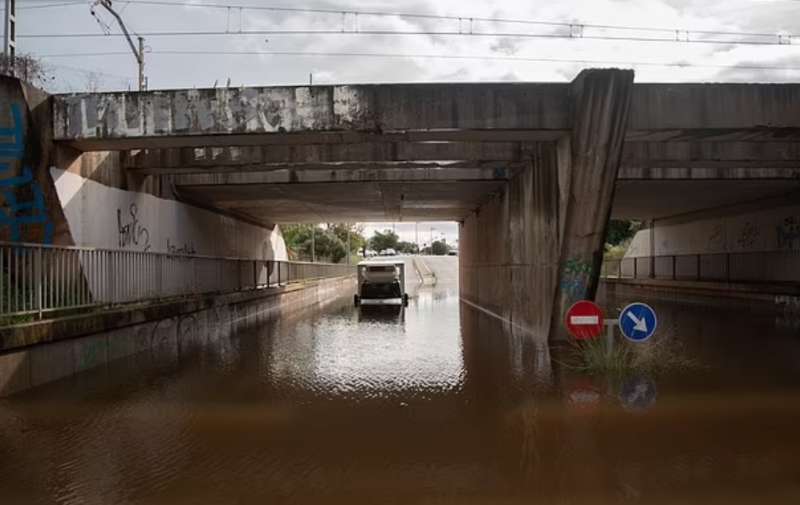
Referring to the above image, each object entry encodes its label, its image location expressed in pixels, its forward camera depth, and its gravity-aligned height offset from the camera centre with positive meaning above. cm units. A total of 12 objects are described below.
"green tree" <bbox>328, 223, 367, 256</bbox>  8894 +286
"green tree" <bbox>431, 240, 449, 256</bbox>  15400 +133
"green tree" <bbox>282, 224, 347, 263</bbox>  7703 +150
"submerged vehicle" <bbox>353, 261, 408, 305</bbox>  3144 -129
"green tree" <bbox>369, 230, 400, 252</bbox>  13750 +275
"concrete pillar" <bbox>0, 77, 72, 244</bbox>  1188 +166
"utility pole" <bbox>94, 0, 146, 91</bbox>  3116 +1021
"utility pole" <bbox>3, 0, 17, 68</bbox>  1808 +616
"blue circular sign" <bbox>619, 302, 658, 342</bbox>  995 -107
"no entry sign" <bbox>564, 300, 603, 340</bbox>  1097 -115
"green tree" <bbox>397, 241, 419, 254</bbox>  15205 +164
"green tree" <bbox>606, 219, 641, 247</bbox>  6575 +203
